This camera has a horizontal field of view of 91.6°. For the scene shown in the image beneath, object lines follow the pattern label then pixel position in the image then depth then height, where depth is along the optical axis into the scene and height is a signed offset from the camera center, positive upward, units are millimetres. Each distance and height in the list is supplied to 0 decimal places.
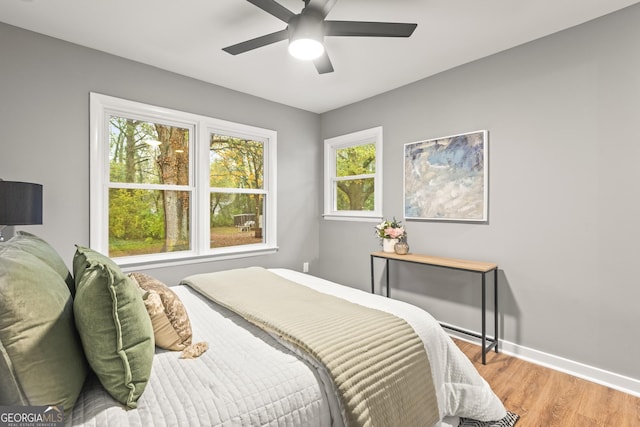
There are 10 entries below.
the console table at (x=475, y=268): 2471 -488
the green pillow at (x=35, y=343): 815 -382
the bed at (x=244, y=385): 942 -620
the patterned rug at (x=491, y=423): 1744 -1212
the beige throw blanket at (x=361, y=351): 1185 -606
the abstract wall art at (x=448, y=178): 2787 +293
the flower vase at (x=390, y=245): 3316 -394
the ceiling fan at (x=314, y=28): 1753 +1071
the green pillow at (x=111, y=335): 976 -411
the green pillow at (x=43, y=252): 1265 -197
